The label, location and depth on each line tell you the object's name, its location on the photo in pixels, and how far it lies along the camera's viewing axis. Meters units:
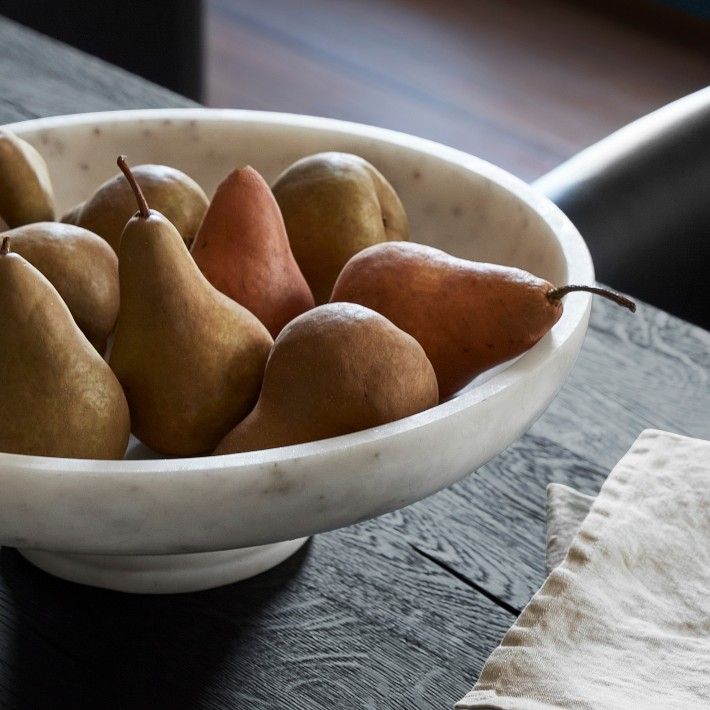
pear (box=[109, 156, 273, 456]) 0.97
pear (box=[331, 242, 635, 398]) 1.00
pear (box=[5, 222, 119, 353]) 1.01
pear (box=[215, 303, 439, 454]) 0.95
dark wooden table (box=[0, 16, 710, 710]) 0.98
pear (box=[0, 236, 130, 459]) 0.94
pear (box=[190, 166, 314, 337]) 1.03
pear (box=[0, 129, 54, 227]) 1.09
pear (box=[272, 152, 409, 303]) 1.08
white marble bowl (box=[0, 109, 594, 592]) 0.91
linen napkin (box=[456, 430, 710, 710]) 0.94
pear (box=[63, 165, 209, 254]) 1.07
